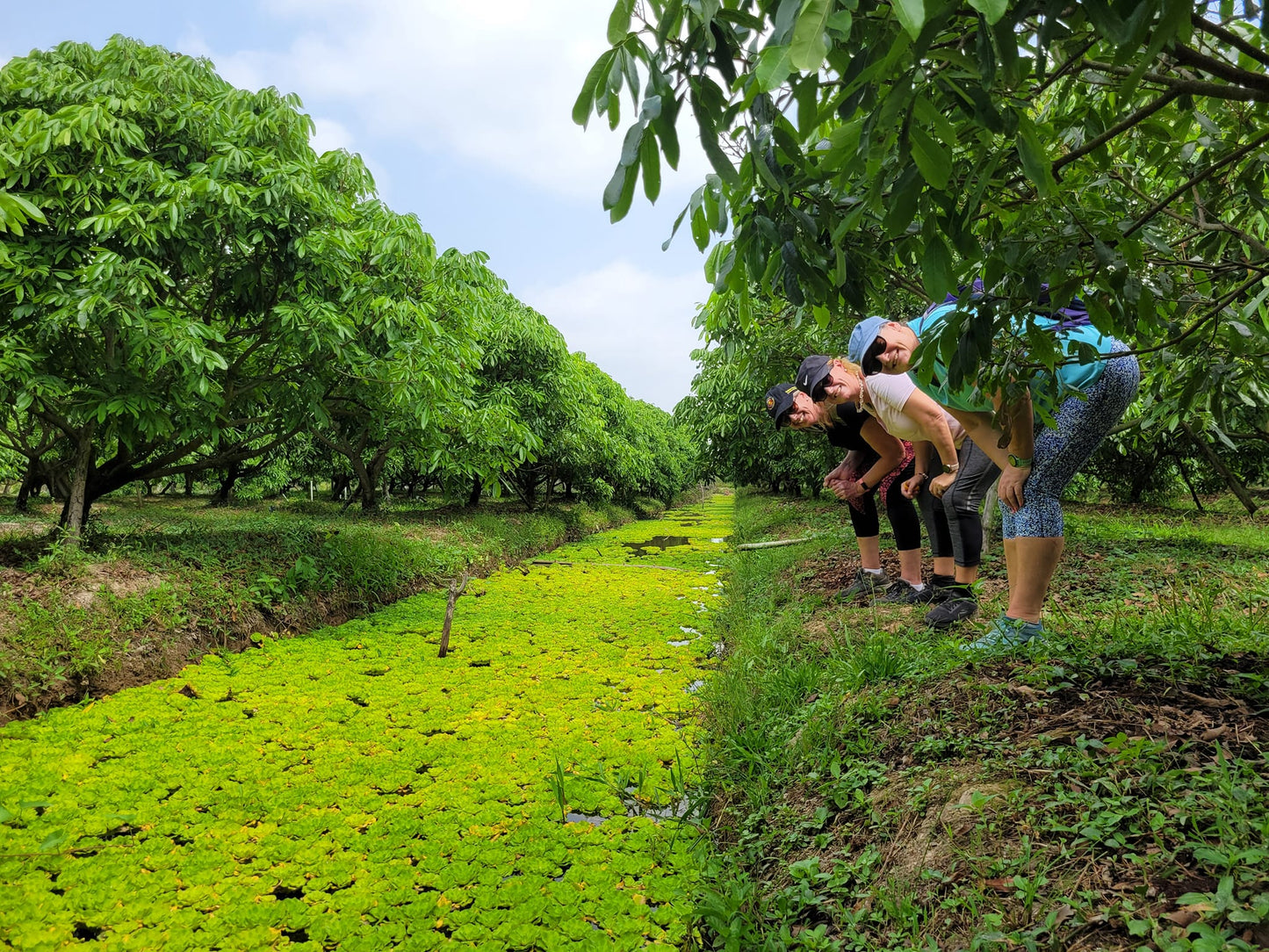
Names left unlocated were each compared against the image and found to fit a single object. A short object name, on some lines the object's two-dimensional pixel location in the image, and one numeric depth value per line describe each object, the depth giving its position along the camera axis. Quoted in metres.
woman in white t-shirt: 3.03
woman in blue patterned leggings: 2.14
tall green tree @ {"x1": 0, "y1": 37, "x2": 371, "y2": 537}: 3.51
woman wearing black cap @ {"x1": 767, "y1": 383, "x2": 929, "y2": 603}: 3.85
